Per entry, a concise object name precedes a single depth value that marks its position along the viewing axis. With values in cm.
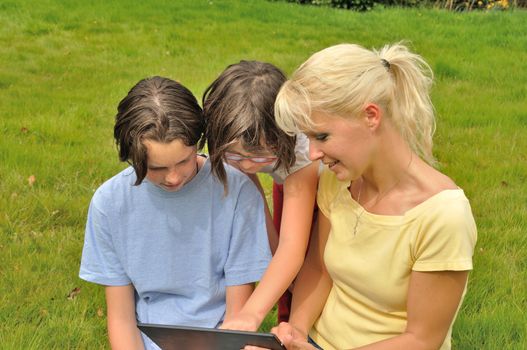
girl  236
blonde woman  202
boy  251
